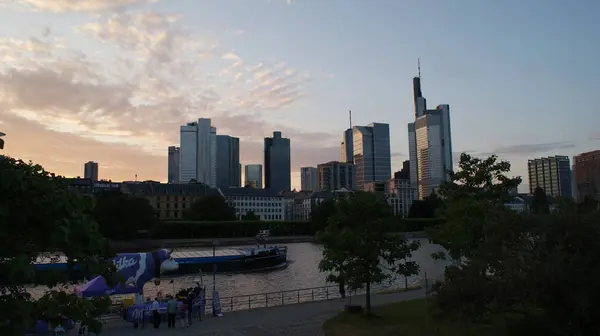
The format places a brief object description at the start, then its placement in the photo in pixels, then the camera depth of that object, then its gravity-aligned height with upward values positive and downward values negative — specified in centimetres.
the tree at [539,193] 12141 +459
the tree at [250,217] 15744 -31
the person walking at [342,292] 3076 -500
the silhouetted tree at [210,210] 13600 +186
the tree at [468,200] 2722 +70
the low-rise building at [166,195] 16550 +767
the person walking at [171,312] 2272 -437
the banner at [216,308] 2527 -470
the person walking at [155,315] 2281 -453
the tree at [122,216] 9994 +47
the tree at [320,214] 13425 +18
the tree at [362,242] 2488 -145
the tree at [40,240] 525 -24
